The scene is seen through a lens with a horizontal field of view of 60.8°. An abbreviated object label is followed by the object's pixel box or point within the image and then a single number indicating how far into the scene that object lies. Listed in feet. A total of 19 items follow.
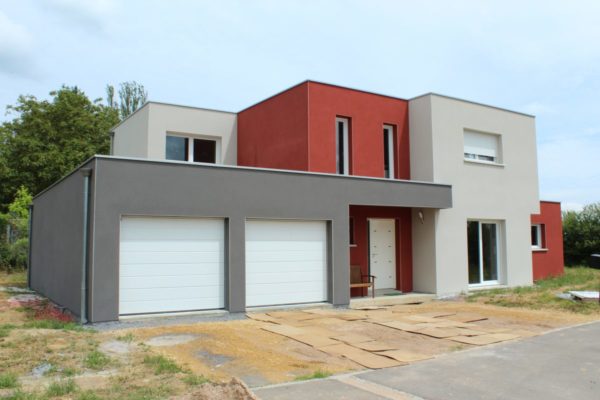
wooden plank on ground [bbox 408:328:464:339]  29.54
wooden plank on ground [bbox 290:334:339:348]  26.91
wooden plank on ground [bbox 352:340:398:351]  25.85
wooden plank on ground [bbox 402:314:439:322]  34.73
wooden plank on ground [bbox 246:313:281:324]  34.27
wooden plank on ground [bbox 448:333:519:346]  27.61
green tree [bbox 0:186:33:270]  68.08
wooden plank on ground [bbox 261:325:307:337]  29.73
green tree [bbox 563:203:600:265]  84.36
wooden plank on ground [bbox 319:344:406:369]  22.66
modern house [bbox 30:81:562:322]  33.32
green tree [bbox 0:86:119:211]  99.76
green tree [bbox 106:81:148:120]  142.51
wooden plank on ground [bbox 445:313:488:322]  35.32
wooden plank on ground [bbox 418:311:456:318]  37.06
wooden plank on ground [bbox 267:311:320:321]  35.47
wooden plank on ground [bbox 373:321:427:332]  31.22
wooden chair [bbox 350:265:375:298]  45.68
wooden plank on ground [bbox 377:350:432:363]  23.73
